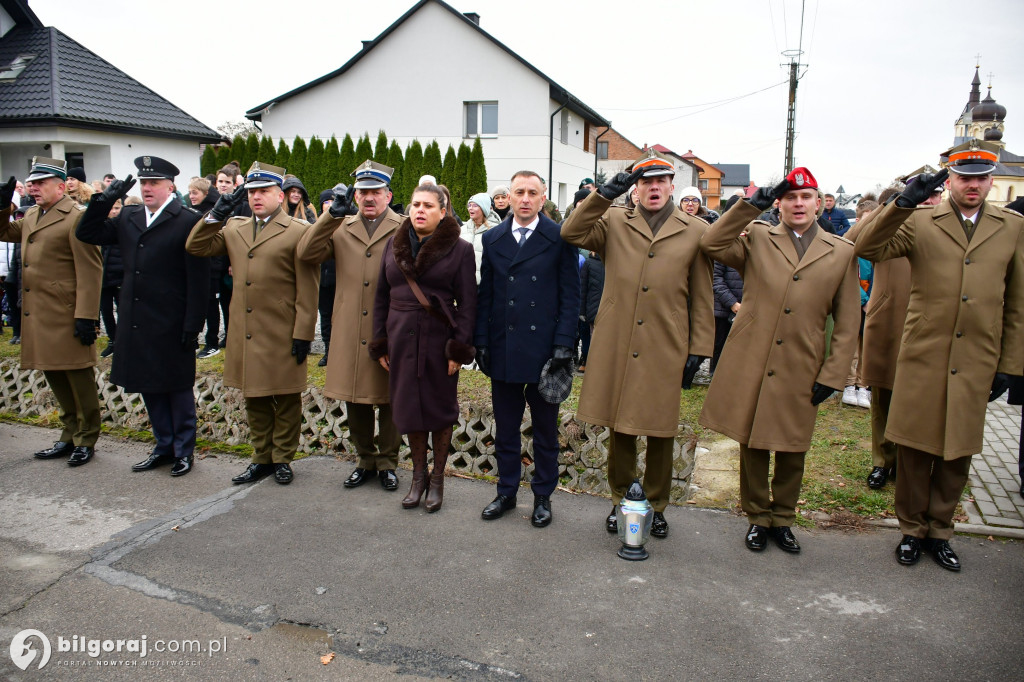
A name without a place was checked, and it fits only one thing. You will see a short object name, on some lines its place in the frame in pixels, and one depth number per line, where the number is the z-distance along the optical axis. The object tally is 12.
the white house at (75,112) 18.61
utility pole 25.89
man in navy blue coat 4.62
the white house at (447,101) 28.23
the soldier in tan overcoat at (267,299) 5.39
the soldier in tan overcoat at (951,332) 4.18
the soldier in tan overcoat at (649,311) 4.41
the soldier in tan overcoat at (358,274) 5.21
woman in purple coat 4.79
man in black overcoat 5.61
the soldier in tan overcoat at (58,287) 5.95
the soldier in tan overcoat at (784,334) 4.25
